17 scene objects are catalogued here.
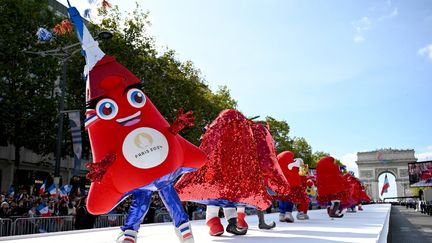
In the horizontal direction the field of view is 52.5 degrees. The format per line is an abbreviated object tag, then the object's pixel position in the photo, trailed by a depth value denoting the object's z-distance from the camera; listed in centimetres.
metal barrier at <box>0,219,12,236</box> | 1014
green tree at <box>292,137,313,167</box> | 5349
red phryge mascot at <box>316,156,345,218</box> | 1262
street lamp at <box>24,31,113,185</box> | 1534
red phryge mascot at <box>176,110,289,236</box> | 642
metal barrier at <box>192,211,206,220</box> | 1711
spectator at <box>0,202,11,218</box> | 1124
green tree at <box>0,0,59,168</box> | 1903
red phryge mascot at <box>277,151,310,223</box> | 1008
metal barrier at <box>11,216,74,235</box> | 1055
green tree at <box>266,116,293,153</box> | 4447
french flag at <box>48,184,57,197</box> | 1407
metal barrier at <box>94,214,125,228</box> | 1290
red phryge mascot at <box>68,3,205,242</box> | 464
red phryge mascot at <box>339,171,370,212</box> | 1882
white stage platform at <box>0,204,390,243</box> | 634
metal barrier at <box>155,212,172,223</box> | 1551
